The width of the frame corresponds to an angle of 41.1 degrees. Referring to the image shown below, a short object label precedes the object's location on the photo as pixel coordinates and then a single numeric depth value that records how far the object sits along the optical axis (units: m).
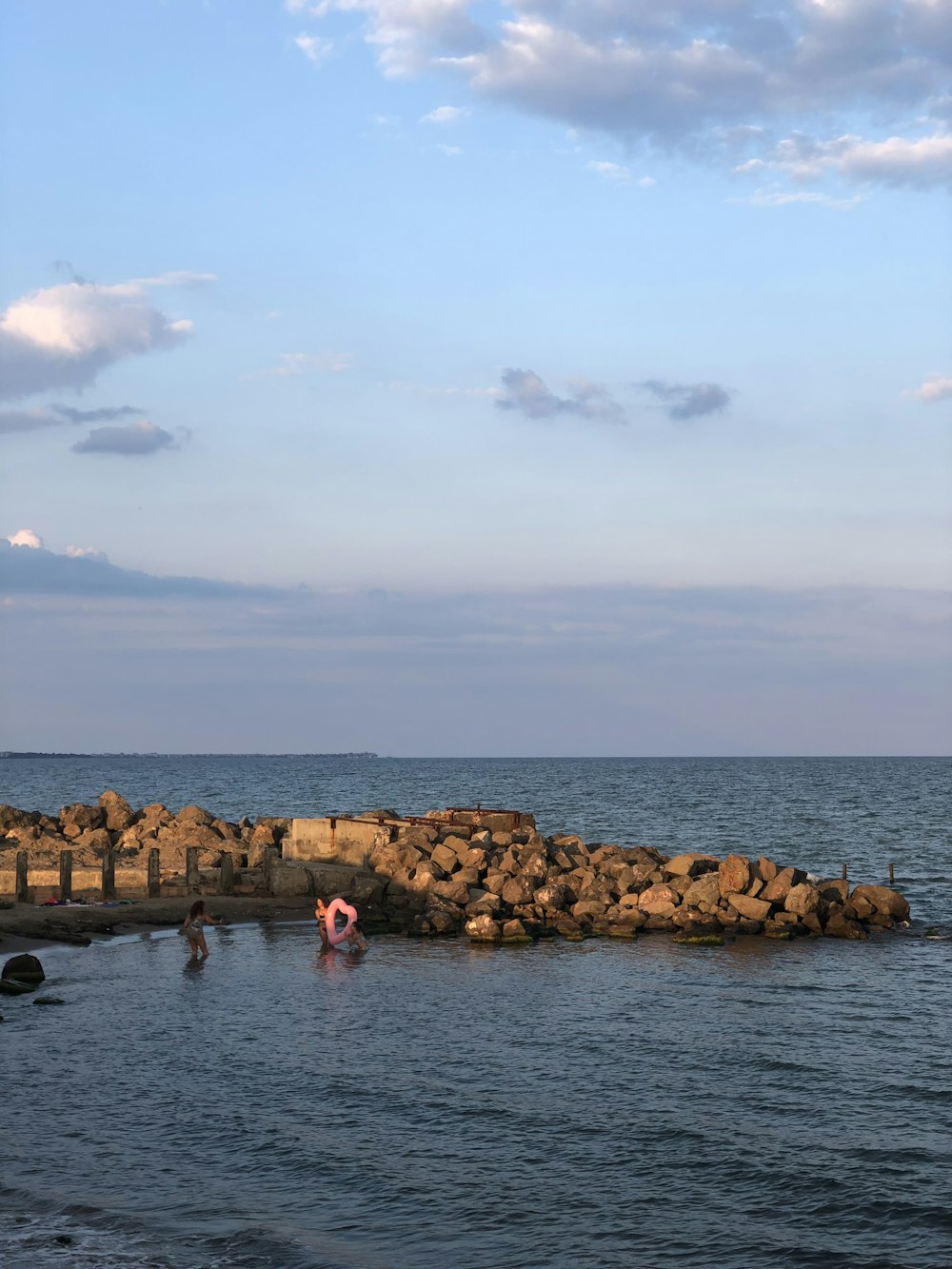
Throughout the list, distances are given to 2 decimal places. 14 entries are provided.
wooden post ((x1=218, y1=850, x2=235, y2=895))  41.94
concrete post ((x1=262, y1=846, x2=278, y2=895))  42.31
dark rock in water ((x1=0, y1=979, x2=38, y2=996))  27.73
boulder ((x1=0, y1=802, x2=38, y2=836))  56.84
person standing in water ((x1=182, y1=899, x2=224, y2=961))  32.28
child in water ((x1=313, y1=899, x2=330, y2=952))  33.99
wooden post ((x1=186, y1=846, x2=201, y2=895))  41.69
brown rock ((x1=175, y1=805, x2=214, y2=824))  52.81
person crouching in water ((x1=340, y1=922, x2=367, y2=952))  34.25
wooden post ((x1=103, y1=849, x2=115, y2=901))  40.06
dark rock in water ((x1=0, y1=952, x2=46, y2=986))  28.77
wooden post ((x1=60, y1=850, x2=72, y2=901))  39.31
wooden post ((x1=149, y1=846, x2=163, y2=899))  40.44
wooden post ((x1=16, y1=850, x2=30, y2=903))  39.28
